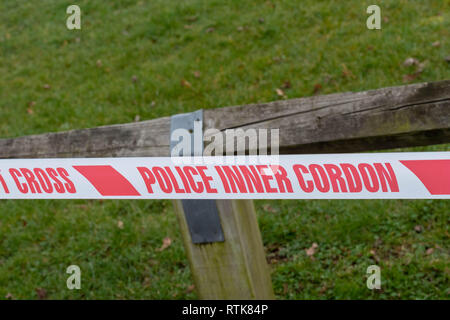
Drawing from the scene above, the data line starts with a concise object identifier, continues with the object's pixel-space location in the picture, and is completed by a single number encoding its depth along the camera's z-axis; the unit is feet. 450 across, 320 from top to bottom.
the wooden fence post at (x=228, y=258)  13.56
